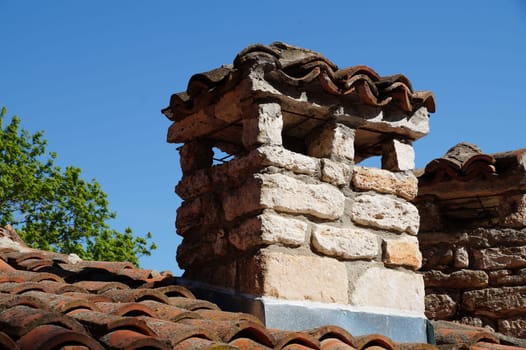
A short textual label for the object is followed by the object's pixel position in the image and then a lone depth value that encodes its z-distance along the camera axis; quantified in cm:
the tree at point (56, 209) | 1636
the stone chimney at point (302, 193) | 332
